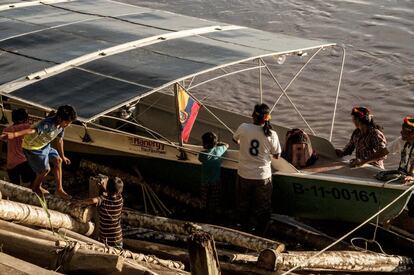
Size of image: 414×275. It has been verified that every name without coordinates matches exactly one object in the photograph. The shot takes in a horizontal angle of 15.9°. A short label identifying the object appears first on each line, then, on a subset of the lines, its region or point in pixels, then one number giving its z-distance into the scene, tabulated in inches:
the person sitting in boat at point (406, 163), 686.9
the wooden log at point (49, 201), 598.3
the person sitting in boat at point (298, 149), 776.5
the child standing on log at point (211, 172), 727.2
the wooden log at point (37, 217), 548.9
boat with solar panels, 704.6
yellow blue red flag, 726.6
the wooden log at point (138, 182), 779.2
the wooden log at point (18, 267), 441.6
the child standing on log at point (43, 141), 653.0
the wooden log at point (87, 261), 473.6
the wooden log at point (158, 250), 611.4
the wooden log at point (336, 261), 577.5
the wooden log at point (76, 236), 555.8
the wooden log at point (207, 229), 632.1
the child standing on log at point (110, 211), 591.2
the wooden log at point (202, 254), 428.2
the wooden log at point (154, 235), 672.3
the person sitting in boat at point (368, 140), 737.5
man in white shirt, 683.9
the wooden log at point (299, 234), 698.5
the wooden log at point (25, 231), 532.9
